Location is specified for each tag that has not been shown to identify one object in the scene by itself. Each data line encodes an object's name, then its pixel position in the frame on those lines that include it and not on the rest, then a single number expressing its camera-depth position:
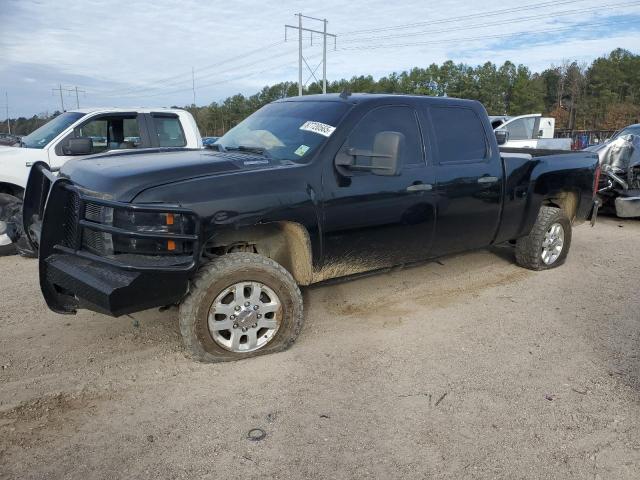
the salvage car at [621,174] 8.97
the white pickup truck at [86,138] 6.68
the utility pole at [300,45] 40.88
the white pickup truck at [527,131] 15.30
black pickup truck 3.24
